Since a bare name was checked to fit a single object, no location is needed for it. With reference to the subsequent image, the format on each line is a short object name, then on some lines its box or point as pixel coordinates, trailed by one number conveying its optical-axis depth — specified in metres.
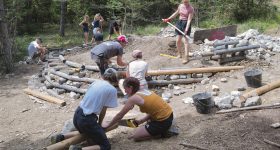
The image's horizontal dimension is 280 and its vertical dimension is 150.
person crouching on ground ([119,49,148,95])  5.38
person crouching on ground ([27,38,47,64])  9.47
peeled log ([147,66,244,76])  6.52
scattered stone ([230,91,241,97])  5.21
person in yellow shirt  3.92
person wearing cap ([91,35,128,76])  5.85
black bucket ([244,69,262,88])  5.58
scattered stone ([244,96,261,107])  4.84
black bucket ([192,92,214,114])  4.76
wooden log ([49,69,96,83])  7.05
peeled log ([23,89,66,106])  6.67
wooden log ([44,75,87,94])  6.88
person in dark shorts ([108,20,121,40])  11.15
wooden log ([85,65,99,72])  7.34
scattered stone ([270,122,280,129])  4.26
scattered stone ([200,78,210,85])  6.39
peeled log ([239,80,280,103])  5.09
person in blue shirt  3.77
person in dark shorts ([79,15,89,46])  11.00
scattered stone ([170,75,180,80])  6.67
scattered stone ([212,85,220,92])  5.81
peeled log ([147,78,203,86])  6.56
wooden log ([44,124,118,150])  3.99
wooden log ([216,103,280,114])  4.73
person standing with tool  6.85
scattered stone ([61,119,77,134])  4.55
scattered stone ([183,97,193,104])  5.49
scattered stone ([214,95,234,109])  4.92
